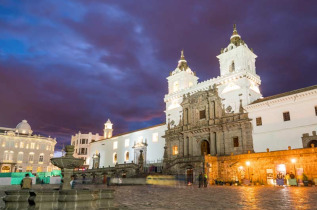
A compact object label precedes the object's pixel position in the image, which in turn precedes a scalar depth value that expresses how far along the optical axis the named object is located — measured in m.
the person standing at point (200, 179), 24.37
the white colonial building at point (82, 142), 79.95
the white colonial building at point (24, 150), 66.38
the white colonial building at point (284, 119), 28.23
